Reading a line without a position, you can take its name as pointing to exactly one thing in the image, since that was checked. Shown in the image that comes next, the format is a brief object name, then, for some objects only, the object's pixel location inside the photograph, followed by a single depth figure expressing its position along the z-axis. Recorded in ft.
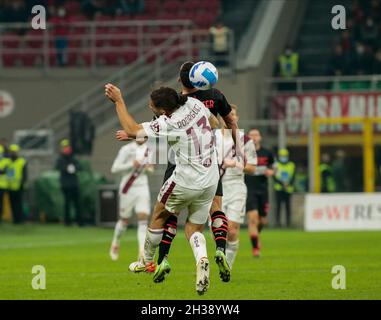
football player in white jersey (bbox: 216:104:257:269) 57.62
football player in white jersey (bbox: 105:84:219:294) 42.57
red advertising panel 115.14
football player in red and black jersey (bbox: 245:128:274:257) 68.03
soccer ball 44.24
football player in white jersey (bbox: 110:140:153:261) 68.44
